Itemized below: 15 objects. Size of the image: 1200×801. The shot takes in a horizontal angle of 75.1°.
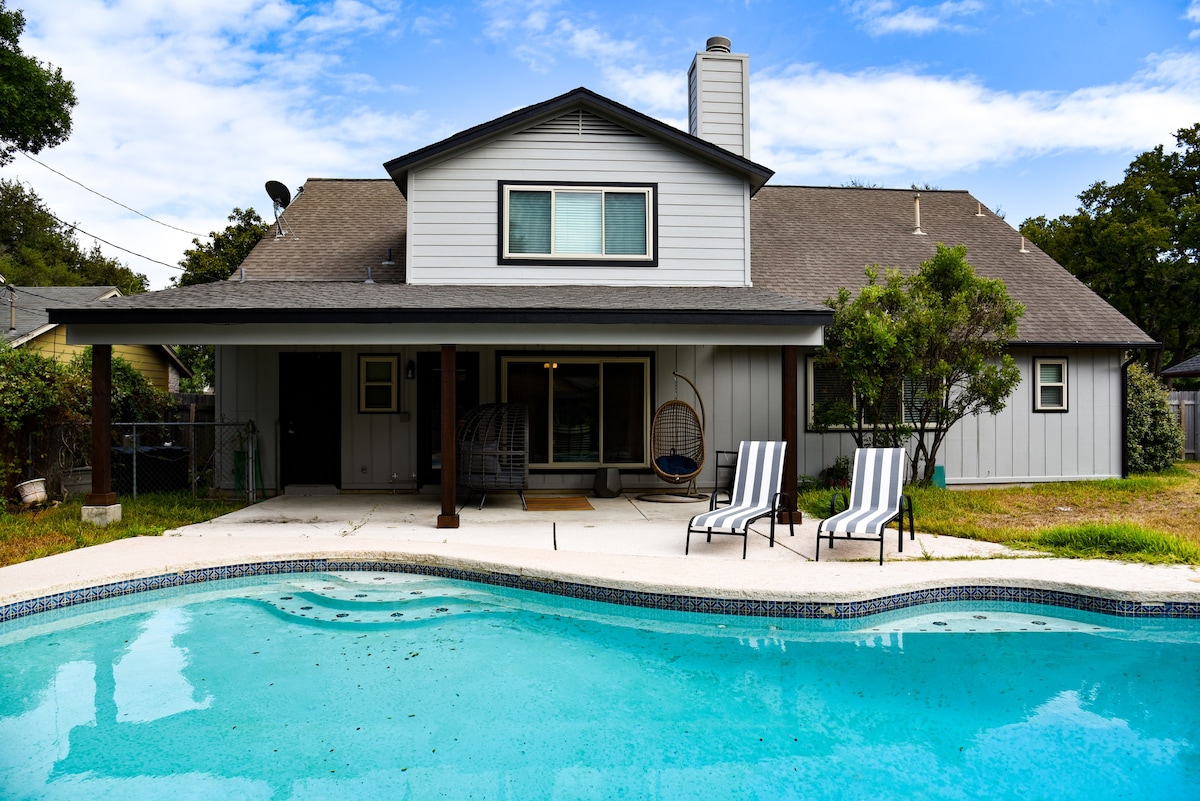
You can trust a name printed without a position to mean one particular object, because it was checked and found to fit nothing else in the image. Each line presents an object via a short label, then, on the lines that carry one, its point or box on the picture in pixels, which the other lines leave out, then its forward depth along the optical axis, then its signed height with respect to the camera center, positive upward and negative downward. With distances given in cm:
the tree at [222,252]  2027 +419
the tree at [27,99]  1962 +803
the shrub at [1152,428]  1255 -31
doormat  945 -119
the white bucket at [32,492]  892 -94
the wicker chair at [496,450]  940 -48
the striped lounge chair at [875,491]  682 -79
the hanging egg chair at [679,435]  1062 -35
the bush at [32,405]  873 +8
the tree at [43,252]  3122 +694
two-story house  1005 +130
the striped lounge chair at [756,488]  724 -79
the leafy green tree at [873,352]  934 +71
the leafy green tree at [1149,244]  2277 +495
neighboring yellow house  1708 +176
